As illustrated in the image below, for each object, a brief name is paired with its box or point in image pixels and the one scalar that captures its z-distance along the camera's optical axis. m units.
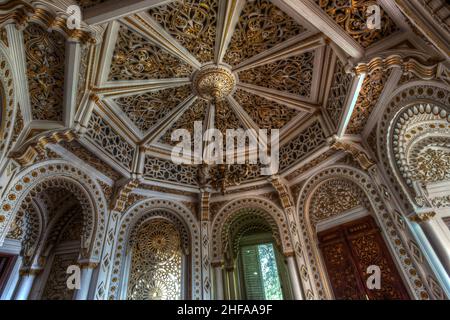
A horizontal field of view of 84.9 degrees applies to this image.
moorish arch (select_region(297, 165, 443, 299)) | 3.29
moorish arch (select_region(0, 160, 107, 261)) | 3.20
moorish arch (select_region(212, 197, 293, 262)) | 4.70
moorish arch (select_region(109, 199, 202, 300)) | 4.29
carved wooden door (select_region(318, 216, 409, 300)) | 3.51
